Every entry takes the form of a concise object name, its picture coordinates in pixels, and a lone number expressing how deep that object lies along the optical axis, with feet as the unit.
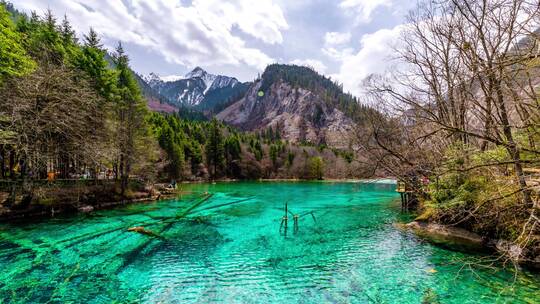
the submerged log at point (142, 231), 48.48
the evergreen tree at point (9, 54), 44.93
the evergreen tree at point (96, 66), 85.81
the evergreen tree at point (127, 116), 93.25
